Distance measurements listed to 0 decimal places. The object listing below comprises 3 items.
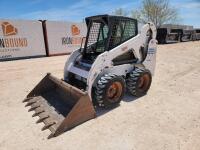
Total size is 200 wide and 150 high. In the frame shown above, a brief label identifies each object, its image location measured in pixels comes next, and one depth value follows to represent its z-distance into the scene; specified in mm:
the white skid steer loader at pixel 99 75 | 3265
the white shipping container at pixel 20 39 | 8977
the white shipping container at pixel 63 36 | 10322
